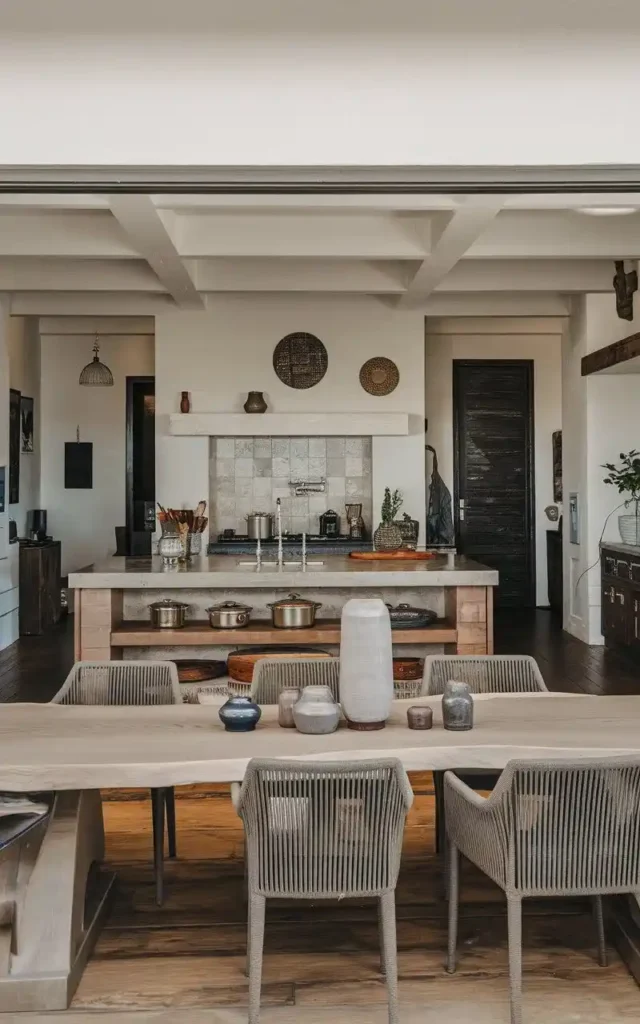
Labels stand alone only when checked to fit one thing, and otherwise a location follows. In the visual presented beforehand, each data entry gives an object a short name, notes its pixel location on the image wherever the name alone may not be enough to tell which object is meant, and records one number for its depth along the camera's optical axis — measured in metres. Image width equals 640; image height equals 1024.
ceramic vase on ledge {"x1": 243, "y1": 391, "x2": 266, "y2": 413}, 8.79
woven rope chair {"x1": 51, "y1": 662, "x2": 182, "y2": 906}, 3.73
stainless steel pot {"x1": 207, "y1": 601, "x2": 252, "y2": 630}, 5.26
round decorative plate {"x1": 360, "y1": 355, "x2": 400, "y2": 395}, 9.01
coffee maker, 9.07
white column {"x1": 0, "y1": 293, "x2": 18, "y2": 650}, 8.60
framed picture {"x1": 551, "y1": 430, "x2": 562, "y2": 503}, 10.65
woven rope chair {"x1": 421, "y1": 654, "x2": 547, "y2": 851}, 3.79
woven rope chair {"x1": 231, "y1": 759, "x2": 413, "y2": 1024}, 2.52
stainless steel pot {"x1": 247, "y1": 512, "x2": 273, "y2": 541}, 8.76
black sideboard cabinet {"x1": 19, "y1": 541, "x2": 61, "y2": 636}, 9.26
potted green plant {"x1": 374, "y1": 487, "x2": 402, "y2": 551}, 6.86
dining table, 2.68
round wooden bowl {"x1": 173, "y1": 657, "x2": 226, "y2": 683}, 5.05
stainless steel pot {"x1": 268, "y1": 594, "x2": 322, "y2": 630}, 5.30
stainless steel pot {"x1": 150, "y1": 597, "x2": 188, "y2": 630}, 5.33
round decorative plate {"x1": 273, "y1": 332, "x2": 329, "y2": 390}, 8.98
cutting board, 6.23
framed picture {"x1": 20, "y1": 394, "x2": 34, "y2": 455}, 10.07
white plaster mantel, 8.75
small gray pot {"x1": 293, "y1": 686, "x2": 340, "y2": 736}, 2.98
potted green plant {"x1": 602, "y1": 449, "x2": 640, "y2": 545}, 7.95
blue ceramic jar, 3.05
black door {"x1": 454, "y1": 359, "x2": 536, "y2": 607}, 10.83
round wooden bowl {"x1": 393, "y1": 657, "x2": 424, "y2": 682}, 5.09
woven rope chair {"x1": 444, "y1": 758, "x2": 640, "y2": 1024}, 2.55
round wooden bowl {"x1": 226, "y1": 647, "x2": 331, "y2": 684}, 4.75
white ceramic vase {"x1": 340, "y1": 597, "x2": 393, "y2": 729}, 3.02
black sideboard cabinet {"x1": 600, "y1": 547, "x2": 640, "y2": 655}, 7.48
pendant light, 9.49
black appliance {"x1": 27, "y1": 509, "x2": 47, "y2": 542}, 10.26
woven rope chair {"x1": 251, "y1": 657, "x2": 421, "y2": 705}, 3.75
